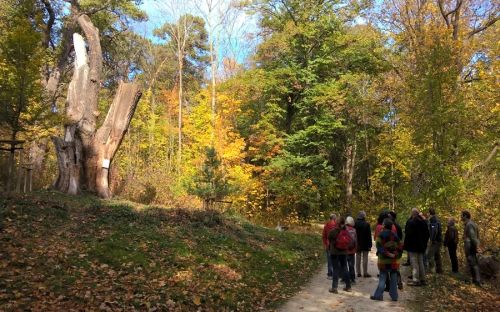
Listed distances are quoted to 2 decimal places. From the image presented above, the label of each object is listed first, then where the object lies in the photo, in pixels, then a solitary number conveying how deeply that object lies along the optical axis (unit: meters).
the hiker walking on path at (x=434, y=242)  11.75
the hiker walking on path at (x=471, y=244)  10.88
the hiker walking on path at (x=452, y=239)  11.88
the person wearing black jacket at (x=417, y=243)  10.49
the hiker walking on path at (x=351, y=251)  10.30
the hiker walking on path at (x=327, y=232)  10.94
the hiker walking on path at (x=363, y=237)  11.48
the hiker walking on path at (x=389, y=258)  9.13
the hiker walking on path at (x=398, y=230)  10.22
